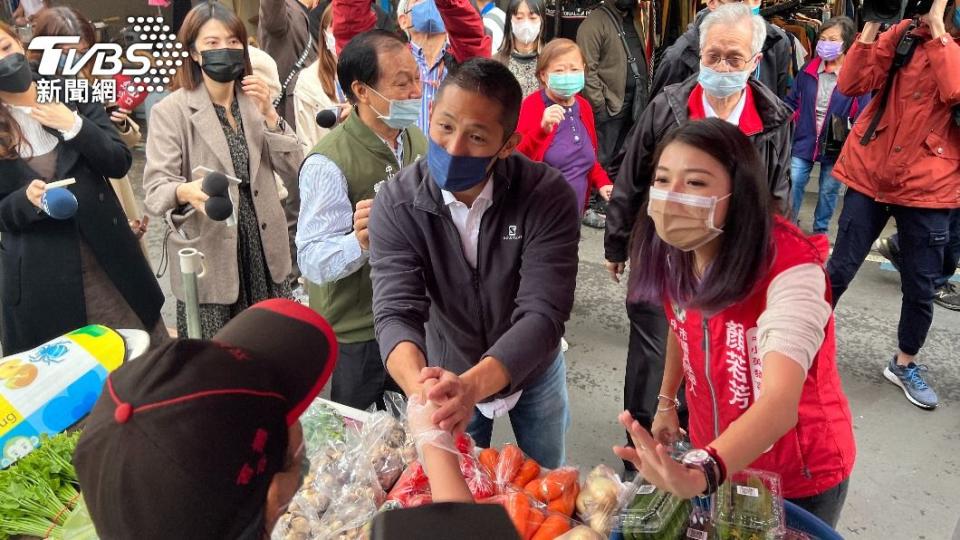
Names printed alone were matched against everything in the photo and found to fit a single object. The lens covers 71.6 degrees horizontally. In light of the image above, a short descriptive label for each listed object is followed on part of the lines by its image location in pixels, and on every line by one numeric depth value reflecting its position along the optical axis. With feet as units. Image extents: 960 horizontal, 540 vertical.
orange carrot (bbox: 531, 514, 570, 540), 4.66
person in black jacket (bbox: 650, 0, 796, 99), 9.91
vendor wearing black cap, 2.56
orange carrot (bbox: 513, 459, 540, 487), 5.34
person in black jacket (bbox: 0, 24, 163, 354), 8.10
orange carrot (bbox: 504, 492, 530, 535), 4.73
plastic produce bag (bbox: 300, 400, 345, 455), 5.95
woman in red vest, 4.28
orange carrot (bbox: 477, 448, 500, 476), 5.42
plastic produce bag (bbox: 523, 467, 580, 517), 5.04
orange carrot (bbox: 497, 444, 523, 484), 5.32
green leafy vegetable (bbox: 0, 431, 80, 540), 5.12
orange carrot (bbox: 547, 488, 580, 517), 5.01
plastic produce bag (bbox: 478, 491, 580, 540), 4.69
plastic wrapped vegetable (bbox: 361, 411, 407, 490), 5.54
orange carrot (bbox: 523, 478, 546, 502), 5.13
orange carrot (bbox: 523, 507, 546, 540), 4.70
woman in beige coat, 8.65
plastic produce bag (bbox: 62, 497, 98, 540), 4.67
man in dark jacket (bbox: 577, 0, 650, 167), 18.78
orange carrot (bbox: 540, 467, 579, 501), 5.10
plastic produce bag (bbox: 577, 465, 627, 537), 4.83
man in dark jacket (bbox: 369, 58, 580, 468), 5.29
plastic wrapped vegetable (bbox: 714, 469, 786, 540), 4.15
